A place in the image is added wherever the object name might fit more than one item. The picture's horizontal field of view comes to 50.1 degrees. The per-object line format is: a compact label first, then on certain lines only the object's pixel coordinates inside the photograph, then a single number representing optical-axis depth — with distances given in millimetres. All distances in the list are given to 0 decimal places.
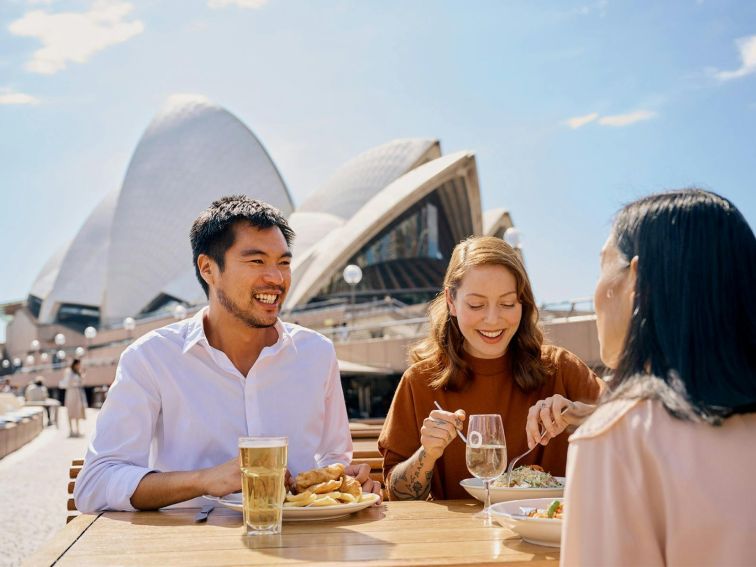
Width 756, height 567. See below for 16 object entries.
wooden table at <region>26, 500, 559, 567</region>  1348
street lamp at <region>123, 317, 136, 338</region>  29586
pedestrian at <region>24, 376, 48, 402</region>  19938
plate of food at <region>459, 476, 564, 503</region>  1872
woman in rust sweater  2416
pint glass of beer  1554
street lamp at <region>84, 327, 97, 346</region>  31872
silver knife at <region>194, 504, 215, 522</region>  1749
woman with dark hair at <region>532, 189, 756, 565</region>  929
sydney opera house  29828
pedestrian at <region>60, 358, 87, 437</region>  14156
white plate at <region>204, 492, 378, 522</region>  1707
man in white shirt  2160
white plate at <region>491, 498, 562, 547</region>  1426
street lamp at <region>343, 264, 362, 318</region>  17192
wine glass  1727
